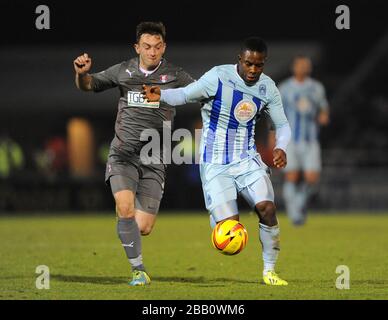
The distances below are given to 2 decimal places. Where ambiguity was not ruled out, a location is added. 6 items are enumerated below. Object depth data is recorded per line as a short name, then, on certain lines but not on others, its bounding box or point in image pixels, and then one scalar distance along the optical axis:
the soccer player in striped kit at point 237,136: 17.03
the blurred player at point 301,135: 32.16
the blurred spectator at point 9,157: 47.28
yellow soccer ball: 16.70
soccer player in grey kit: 17.66
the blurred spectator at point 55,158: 49.78
